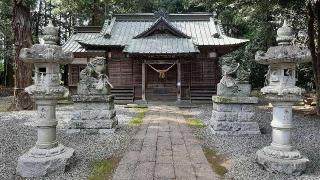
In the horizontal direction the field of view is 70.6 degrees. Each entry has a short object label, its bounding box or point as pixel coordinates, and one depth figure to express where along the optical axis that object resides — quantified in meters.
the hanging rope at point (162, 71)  13.38
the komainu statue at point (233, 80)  6.66
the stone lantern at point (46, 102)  4.08
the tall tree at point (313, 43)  9.46
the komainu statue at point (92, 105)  6.78
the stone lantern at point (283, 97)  4.12
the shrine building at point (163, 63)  13.33
